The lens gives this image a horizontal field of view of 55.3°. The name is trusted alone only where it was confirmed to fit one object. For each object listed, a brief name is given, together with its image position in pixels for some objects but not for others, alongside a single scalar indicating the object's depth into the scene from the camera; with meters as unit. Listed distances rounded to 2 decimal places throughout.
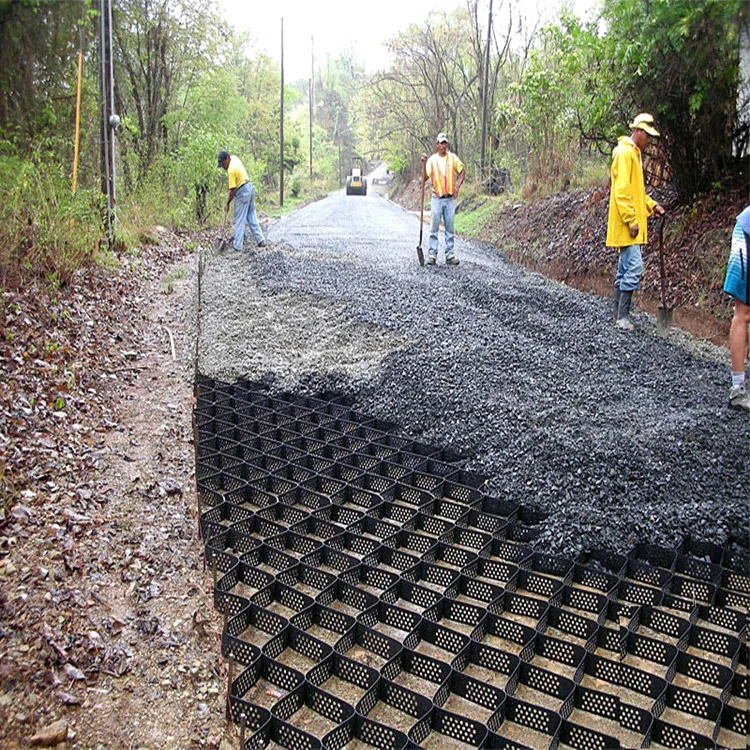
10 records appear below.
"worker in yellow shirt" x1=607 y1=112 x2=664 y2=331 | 6.77
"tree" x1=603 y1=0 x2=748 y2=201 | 8.04
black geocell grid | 2.47
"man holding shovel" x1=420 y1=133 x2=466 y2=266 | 10.05
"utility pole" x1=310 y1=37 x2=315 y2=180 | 54.66
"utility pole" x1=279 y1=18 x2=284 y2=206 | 31.92
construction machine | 44.72
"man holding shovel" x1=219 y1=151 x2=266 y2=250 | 11.31
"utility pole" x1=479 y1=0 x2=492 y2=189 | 23.80
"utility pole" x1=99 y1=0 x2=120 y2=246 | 9.60
